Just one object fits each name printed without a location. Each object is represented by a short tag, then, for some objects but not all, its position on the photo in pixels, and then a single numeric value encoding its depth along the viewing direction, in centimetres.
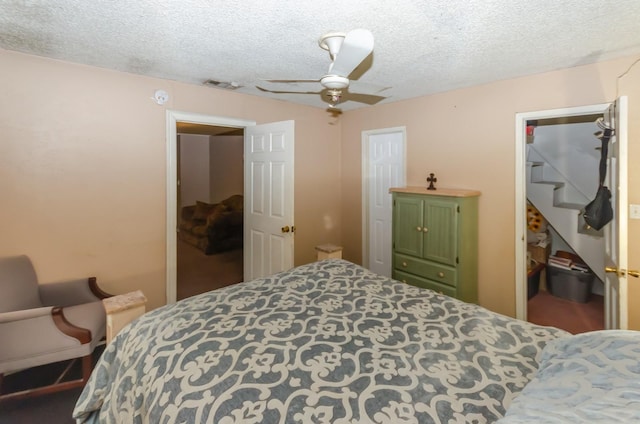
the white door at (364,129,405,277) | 389
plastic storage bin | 366
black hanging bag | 213
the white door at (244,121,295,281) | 305
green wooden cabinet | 294
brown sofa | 579
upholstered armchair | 194
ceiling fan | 143
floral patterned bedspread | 101
